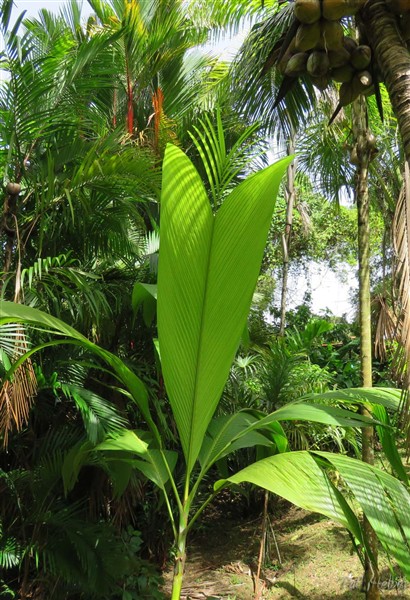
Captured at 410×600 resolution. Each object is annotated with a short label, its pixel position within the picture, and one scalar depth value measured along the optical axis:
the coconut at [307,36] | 2.19
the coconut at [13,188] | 3.25
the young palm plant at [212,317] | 1.59
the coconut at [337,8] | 2.09
